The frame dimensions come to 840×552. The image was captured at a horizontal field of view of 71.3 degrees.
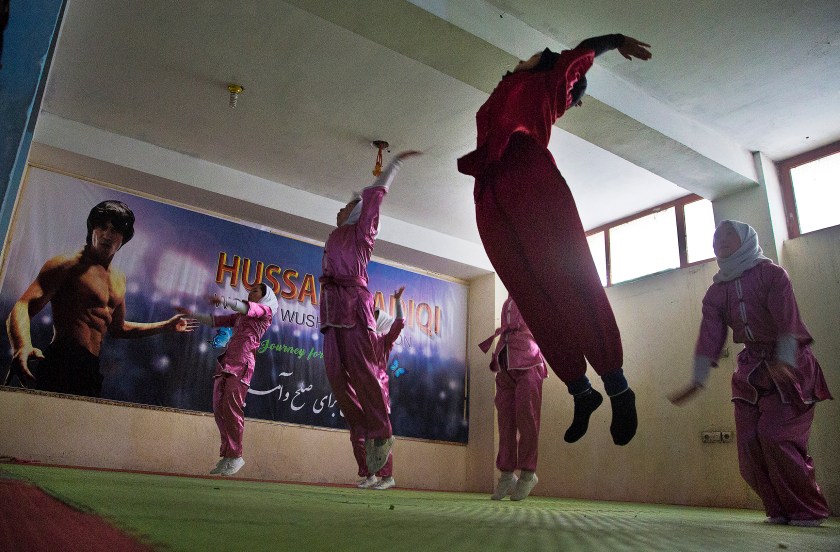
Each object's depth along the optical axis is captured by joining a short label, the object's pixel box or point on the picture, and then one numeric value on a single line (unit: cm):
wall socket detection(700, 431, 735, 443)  516
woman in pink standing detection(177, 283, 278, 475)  480
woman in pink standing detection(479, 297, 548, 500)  398
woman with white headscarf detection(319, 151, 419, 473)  332
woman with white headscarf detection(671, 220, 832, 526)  267
